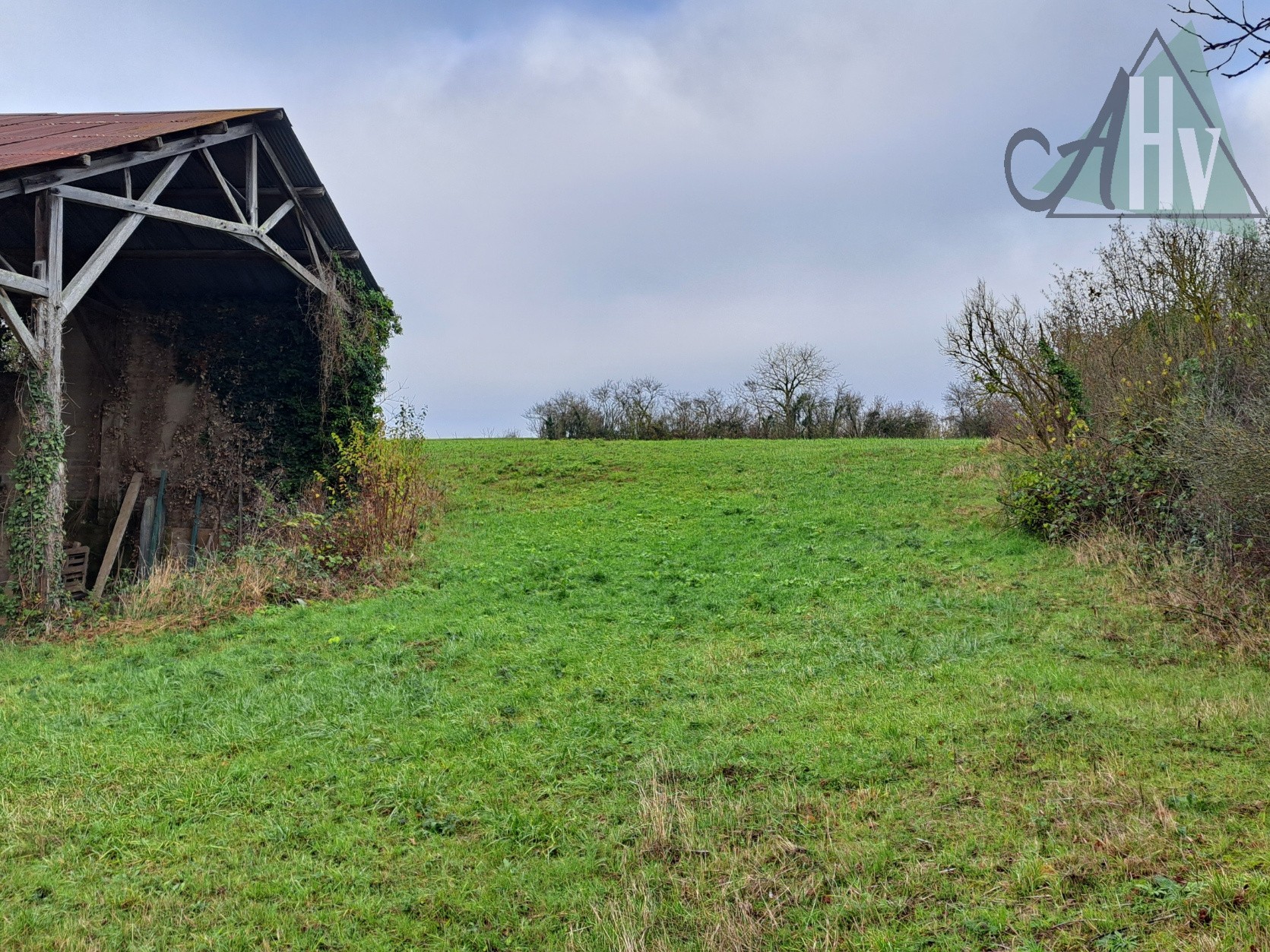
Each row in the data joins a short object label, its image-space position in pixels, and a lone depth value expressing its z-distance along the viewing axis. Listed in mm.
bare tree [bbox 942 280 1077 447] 12648
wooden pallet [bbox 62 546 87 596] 11945
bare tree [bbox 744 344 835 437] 37688
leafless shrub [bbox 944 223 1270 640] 7402
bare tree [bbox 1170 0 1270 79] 2328
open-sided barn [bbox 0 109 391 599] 11938
